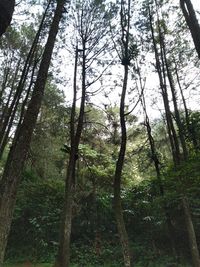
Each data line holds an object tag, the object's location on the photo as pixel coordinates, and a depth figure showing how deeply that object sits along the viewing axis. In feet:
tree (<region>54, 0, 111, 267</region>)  21.05
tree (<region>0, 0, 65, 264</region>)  13.69
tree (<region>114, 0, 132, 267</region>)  19.16
